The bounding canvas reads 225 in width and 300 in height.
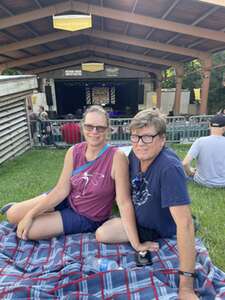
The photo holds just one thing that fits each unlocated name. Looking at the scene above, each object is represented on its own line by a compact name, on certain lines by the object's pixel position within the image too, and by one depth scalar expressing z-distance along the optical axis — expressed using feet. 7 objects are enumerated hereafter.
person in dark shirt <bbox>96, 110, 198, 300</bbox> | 4.61
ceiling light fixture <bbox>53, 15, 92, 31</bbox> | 17.31
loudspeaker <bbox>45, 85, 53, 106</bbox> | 48.91
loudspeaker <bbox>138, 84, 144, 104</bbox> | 49.62
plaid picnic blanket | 4.65
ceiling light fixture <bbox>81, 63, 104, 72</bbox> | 38.28
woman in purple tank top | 6.06
